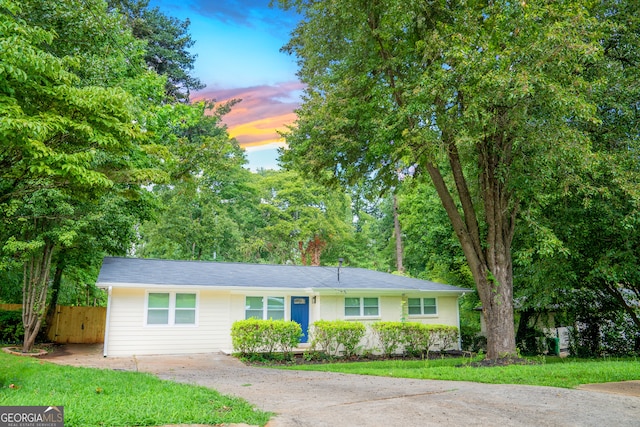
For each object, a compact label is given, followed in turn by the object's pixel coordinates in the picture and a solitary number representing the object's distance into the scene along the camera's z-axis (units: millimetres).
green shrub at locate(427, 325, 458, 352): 15730
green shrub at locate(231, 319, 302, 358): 13102
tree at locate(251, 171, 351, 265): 31562
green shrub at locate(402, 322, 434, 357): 15023
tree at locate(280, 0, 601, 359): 9164
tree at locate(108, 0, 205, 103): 26062
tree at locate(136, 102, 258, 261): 23403
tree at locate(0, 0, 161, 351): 5637
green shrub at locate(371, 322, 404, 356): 14803
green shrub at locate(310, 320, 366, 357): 13875
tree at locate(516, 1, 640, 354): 9906
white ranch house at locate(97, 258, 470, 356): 13852
